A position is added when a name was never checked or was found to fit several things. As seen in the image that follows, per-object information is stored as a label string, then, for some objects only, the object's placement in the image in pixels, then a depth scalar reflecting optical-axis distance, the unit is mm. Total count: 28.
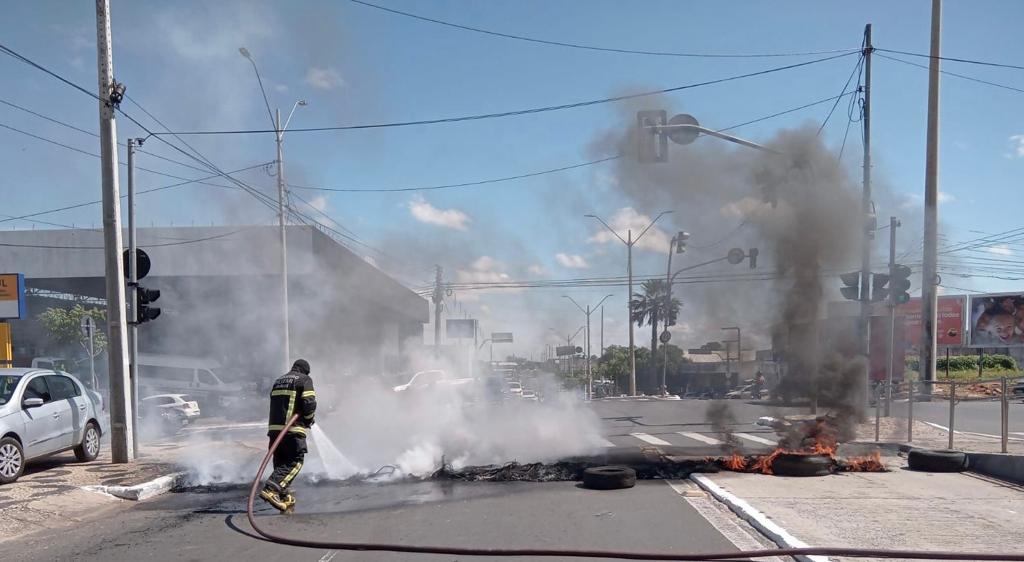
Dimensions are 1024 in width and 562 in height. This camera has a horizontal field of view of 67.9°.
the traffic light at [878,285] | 14914
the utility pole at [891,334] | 15688
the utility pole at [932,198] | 16828
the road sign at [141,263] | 12484
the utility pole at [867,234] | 14430
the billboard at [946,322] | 50719
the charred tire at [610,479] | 9156
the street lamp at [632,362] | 35678
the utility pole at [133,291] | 12242
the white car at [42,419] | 9422
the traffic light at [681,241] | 15200
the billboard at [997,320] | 47062
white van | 25516
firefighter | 7949
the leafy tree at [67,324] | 30281
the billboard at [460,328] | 39781
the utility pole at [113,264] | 11312
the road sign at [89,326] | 17516
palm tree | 36844
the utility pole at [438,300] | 25619
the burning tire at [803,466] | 9828
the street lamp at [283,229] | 20766
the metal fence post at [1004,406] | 10727
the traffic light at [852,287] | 14656
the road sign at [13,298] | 18578
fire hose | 5652
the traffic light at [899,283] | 15440
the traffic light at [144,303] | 12258
